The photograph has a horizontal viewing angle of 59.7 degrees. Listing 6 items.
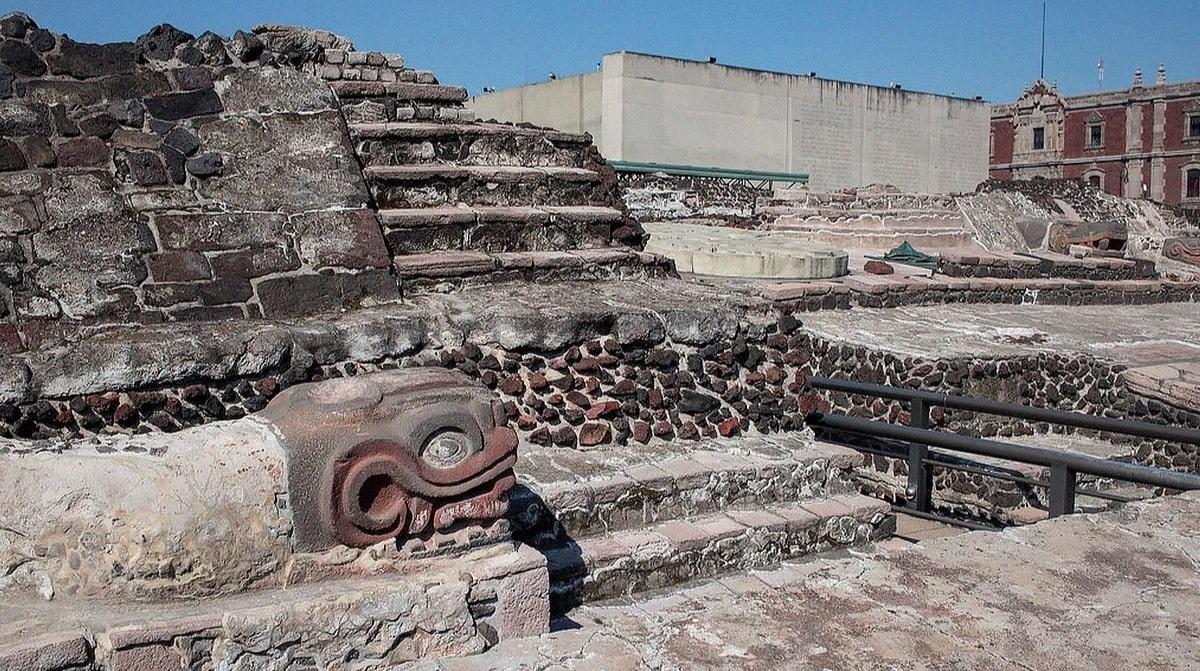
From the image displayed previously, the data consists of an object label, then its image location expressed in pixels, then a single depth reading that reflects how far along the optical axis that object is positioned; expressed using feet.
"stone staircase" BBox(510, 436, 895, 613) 12.96
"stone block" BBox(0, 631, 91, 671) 7.00
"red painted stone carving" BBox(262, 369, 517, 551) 8.59
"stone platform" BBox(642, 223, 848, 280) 35.63
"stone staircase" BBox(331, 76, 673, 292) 17.89
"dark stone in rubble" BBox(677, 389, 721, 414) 15.78
